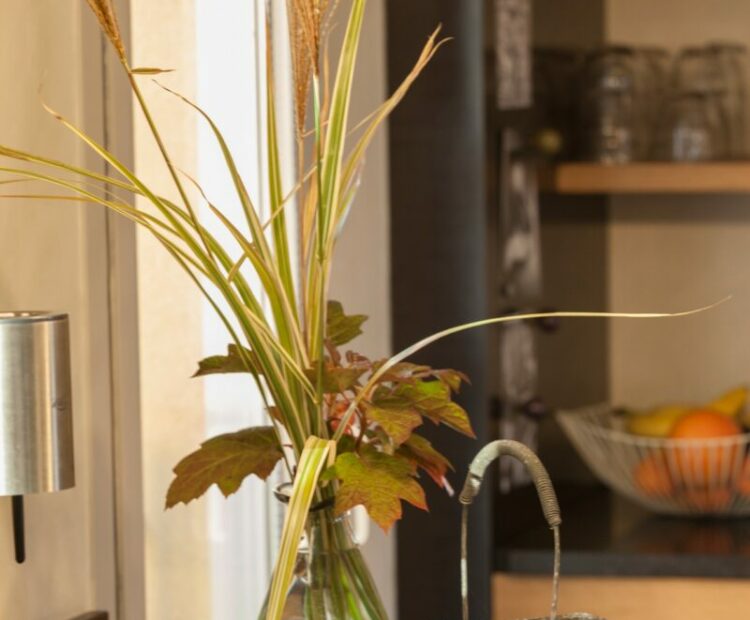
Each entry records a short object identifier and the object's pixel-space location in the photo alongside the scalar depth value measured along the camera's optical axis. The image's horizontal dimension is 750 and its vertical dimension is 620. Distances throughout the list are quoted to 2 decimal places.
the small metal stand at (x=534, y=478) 1.39
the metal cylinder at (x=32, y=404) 1.51
